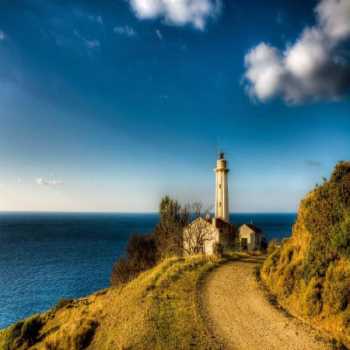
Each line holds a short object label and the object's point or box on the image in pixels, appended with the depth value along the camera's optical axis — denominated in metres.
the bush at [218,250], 22.76
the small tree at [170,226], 36.67
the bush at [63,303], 22.65
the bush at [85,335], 11.97
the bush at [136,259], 40.55
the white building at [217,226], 32.17
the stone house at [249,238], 37.28
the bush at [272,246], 21.27
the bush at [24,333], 16.64
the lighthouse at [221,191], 43.81
